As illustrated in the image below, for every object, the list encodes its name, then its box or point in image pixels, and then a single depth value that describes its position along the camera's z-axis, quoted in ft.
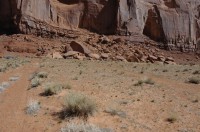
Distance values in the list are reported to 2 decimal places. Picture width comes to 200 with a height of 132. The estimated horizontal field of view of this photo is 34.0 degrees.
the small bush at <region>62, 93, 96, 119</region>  28.34
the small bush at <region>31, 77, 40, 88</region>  47.60
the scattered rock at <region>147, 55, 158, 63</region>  143.35
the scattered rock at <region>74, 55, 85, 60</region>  127.84
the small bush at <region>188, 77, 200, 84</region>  57.11
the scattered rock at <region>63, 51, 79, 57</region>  130.61
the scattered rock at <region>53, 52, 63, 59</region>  129.39
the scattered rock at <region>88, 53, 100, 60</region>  133.95
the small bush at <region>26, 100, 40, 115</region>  31.78
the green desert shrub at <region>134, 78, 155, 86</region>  49.19
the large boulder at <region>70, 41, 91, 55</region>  137.08
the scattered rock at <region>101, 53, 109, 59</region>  137.08
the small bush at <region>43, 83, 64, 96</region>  39.88
